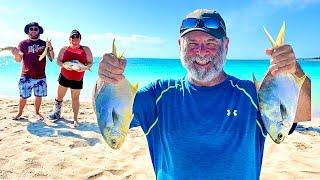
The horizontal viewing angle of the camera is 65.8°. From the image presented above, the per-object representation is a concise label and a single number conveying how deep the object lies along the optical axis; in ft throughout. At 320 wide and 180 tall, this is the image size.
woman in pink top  15.32
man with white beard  5.50
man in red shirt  16.25
